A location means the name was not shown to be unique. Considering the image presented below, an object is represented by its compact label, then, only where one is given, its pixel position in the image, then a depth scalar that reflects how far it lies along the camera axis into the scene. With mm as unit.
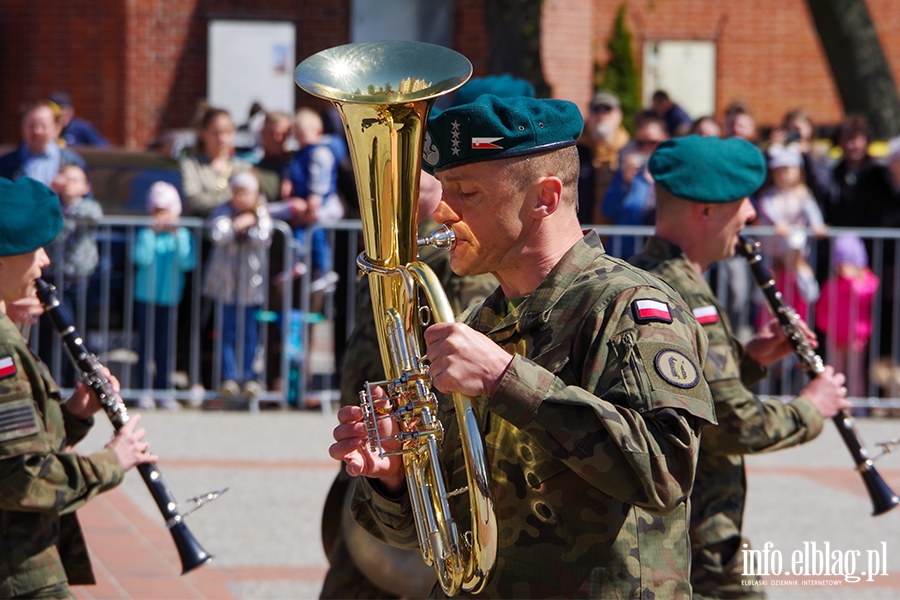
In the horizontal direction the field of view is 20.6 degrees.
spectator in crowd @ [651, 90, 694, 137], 24065
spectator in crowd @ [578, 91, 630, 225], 18867
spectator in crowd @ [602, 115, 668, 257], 18185
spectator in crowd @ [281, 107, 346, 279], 17715
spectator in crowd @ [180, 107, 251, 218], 17897
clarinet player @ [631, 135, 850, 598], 6978
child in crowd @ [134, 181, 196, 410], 17276
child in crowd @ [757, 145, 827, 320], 17761
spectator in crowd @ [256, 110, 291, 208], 19124
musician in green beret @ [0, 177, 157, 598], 6293
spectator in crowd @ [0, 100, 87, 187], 17715
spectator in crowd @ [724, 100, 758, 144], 19791
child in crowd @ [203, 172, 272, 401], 17170
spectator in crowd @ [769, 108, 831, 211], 19467
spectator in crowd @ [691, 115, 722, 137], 19443
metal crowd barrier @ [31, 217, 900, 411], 17367
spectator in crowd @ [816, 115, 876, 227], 19033
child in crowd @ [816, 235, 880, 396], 17958
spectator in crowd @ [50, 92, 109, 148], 24174
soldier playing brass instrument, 4497
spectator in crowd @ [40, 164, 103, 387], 16624
